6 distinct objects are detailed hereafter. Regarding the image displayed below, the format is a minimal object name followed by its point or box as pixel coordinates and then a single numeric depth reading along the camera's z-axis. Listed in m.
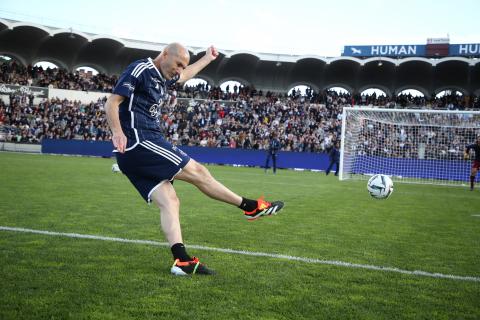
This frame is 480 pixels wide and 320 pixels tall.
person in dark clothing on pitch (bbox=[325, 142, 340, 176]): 23.94
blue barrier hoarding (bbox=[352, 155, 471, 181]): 22.30
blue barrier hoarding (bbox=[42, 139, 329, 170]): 27.66
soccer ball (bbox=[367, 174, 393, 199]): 9.16
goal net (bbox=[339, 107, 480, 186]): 21.91
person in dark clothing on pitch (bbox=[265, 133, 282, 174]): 23.94
